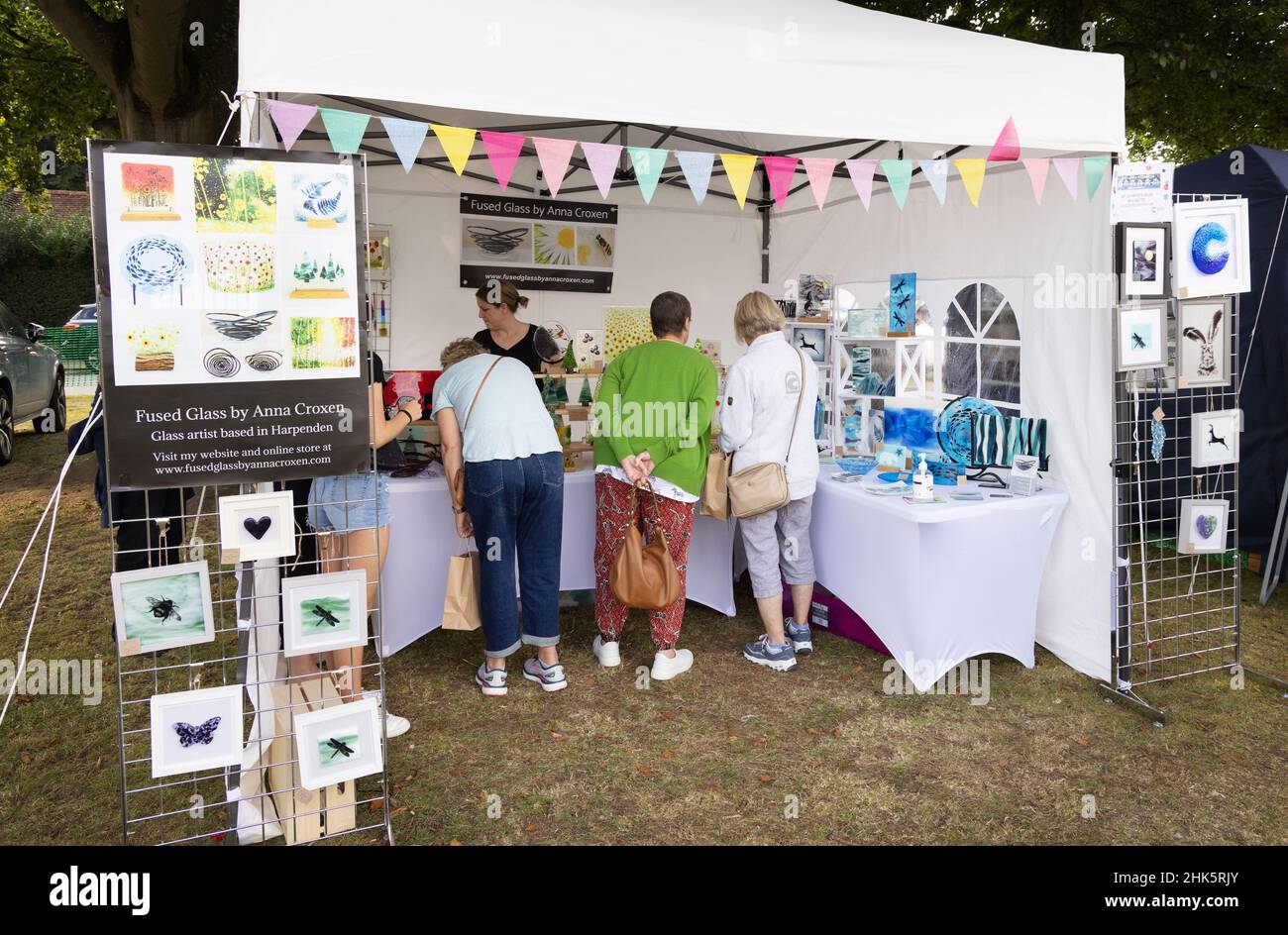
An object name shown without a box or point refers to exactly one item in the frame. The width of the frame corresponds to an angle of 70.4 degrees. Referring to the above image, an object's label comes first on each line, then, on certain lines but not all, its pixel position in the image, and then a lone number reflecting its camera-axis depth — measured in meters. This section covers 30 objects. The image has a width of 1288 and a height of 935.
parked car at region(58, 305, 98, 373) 15.92
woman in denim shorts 2.98
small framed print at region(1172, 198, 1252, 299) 3.64
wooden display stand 2.58
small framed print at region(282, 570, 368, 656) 2.38
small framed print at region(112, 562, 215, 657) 2.19
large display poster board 2.18
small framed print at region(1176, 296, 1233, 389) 3.72
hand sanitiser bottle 3.71
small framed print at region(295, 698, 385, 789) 2.38
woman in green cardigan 3.74
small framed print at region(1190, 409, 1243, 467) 3.84
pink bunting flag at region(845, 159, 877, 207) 3.44
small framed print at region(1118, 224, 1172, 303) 3.59
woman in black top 3.82
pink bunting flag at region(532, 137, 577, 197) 3.05
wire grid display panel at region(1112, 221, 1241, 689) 3.70
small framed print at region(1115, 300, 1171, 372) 3.62
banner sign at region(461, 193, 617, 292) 5.64
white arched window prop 4.21
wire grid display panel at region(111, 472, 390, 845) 2.60
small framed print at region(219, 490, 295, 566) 2.27
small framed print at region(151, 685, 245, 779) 2.21
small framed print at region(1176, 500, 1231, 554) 3.87
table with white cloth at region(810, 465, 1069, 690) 3.61
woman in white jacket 3.84
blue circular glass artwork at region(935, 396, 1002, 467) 4.31
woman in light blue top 3.44
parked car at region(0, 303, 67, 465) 8.87
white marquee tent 2.83
